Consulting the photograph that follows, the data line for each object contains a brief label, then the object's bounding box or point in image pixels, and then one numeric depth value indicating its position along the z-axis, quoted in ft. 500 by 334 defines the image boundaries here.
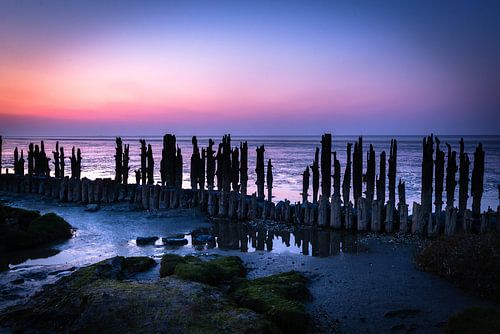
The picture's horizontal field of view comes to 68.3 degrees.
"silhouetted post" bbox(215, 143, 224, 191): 65.70
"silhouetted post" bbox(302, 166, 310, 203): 59.15
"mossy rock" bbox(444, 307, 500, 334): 19.10
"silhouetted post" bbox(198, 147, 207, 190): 68.13
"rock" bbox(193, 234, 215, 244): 47.26
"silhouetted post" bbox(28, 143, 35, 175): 91.45
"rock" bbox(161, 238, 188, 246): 45.91
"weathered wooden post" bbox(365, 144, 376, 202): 54.80
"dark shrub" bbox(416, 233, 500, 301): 27.43
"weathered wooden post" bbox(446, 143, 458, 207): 51.39
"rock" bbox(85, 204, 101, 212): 67.26
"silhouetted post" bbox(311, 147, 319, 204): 60.79
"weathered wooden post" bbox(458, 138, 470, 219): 49.88
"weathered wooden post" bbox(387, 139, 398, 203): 53.47
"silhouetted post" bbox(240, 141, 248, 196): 61.14
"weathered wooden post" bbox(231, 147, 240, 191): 64.44
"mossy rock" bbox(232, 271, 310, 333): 21.86
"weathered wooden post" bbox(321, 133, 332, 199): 54.03
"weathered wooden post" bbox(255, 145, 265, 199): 63.26
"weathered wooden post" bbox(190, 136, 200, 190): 68.39
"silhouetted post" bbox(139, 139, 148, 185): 76.20
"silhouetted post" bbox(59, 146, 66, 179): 90.12
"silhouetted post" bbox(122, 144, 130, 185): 77.92
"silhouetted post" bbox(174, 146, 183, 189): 71.76
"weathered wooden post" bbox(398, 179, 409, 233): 47.85
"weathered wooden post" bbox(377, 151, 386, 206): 53.57
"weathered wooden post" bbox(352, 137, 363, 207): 55.77
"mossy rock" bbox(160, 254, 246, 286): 28.99
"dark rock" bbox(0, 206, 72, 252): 42.73
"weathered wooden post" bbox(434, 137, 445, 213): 52.95
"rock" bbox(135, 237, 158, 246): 46.08
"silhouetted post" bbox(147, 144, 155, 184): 75.02
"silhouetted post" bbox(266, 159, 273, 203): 63.77
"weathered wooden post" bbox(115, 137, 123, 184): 78.28
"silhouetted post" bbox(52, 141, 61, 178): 89.78
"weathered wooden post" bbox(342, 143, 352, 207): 56.33
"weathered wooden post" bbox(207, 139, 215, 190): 68.60
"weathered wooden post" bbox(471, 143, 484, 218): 50.06
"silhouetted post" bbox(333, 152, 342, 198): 53.66
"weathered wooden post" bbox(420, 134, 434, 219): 50.85
